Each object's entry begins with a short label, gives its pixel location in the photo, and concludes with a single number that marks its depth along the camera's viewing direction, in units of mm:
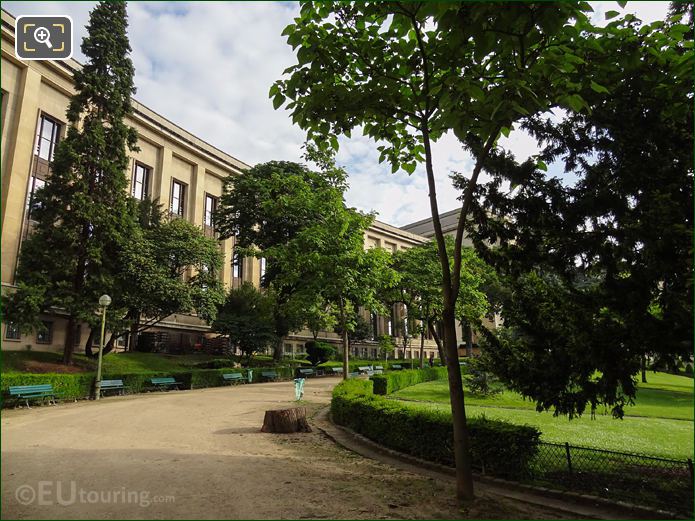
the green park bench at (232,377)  28203
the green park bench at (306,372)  36000
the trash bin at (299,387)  18956
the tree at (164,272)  27219
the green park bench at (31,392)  16500
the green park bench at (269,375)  32125
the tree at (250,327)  35438
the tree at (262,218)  34469
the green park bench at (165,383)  23967
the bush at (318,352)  47094
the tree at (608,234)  6918
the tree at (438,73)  5828
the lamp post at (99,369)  19953
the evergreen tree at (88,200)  24312
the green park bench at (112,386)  20781
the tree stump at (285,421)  12835
